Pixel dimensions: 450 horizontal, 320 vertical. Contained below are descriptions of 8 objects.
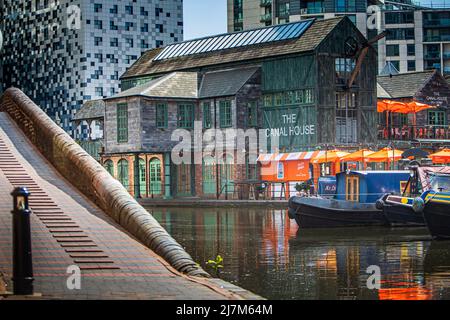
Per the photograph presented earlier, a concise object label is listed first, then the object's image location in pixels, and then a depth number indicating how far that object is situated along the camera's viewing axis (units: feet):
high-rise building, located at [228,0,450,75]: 406.82
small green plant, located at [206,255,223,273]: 70.26
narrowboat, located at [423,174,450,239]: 119.65
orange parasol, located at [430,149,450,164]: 211.20
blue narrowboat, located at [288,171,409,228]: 143.33
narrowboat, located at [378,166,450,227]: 135.85
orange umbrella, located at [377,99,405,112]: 239.91
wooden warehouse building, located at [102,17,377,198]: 218.38
